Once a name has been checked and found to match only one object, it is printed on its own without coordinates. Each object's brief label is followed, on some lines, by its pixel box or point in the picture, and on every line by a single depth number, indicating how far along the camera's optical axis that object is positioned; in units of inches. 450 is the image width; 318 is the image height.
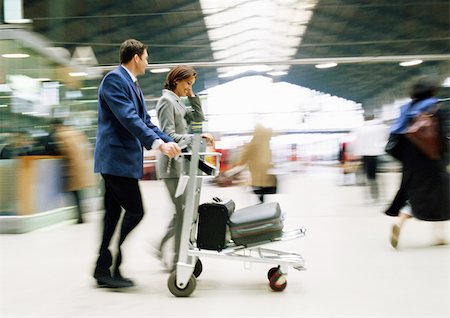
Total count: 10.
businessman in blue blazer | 121.8
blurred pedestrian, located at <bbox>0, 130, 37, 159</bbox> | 249.0
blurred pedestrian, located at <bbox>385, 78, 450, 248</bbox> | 175.5
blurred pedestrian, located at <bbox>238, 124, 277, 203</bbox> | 229.5
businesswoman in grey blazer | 134.0
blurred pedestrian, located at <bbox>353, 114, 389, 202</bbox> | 334.0
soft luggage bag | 119.3
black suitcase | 121.3
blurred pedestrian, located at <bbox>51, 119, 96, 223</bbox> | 273.9
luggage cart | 116.9
